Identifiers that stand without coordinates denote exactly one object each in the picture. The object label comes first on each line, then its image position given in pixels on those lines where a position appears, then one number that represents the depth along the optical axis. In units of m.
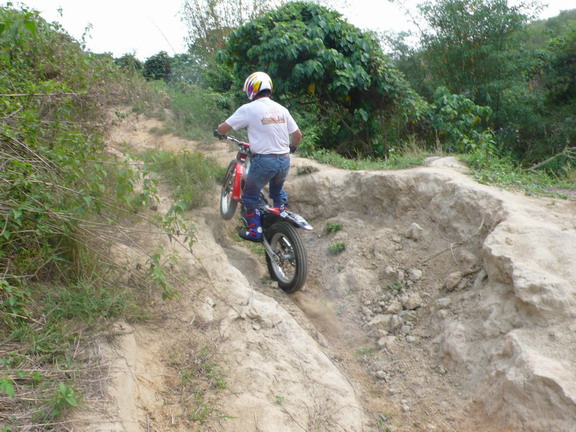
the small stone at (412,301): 5.12
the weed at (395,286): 5.39
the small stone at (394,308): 5.16
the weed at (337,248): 6.16
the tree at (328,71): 9.05
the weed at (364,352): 4.82
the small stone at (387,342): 4.78
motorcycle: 5.29
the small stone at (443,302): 4.86
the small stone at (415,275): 5.39
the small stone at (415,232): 5.82
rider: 5.30
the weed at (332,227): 6.57
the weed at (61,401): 2.67
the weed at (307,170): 7.27
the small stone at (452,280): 4.99
